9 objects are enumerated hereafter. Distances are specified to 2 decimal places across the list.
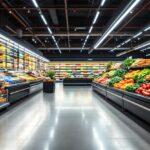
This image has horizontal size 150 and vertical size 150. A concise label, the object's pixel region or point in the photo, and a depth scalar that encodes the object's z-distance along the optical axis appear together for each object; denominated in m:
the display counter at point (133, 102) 2.96
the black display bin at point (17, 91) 4.64
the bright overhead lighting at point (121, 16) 3.78
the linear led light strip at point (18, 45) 5.55
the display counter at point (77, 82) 14.03
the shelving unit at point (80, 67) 17.89
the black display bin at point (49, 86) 8.75
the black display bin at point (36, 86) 7.21
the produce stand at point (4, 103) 3.97
